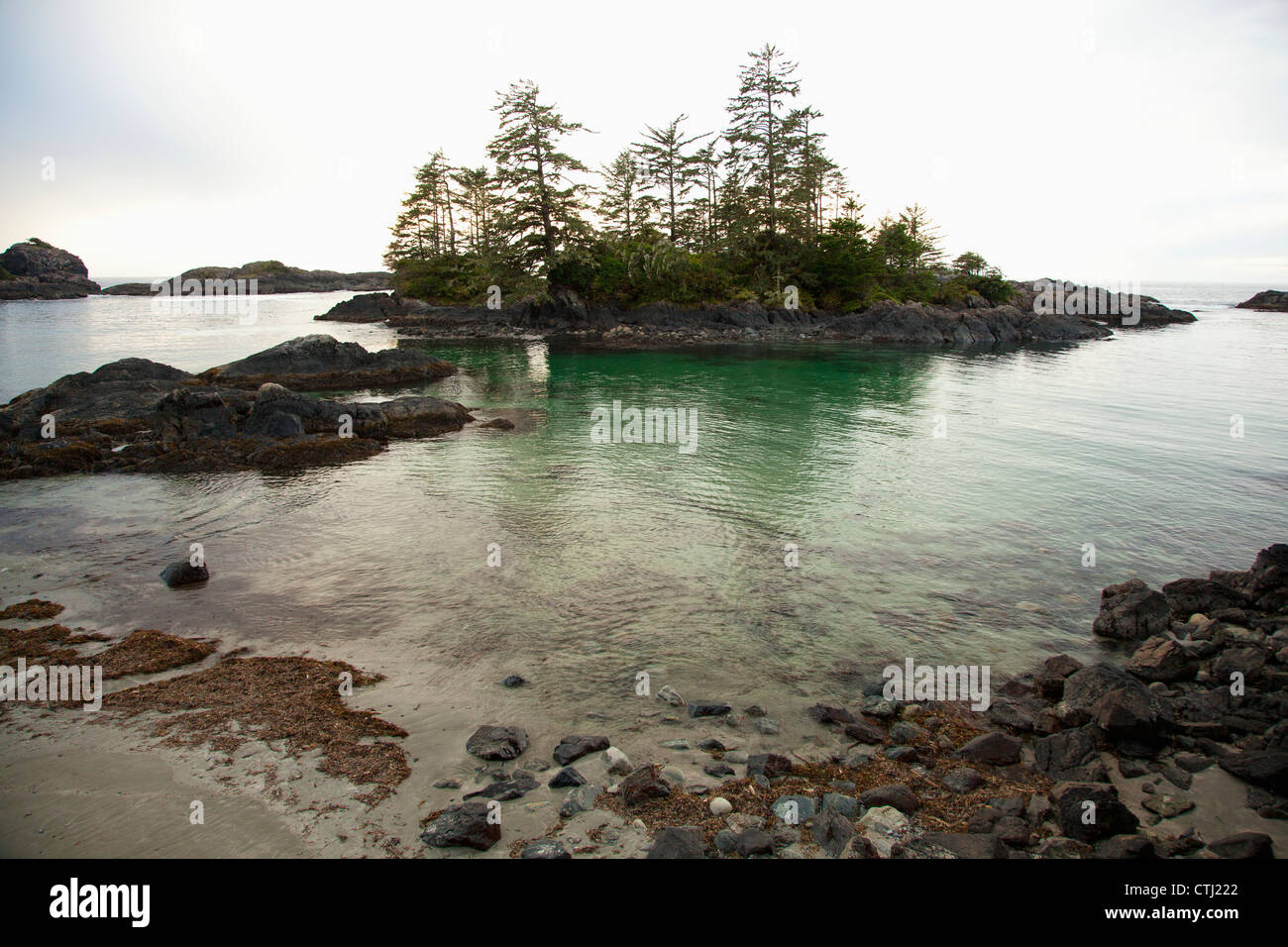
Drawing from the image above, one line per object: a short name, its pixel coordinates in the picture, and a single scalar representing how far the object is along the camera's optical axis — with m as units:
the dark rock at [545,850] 5.01
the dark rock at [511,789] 5.79
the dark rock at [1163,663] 7.77
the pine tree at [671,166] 66.75
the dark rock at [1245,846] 4.86
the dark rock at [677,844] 4.97
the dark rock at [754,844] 5.04
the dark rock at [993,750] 6.41
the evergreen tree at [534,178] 55.50
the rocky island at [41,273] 116.56
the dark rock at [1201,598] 9.45
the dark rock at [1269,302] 95.06
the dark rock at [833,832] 5.14
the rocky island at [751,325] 55.28
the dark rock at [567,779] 6.02
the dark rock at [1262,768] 5.84
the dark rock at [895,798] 5.64
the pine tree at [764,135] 59.19
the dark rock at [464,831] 5.12
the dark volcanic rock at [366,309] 72.19
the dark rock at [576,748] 6.42
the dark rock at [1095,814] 5.27
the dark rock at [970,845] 5.00
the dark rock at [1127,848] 4.93
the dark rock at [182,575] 10.45
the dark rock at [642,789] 5.73
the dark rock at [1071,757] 5.97
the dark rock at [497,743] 6.42
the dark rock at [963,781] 5.96
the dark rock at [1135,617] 8.96
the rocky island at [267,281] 152.88
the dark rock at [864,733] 6.81
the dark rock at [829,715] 7.16
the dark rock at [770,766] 6.18
